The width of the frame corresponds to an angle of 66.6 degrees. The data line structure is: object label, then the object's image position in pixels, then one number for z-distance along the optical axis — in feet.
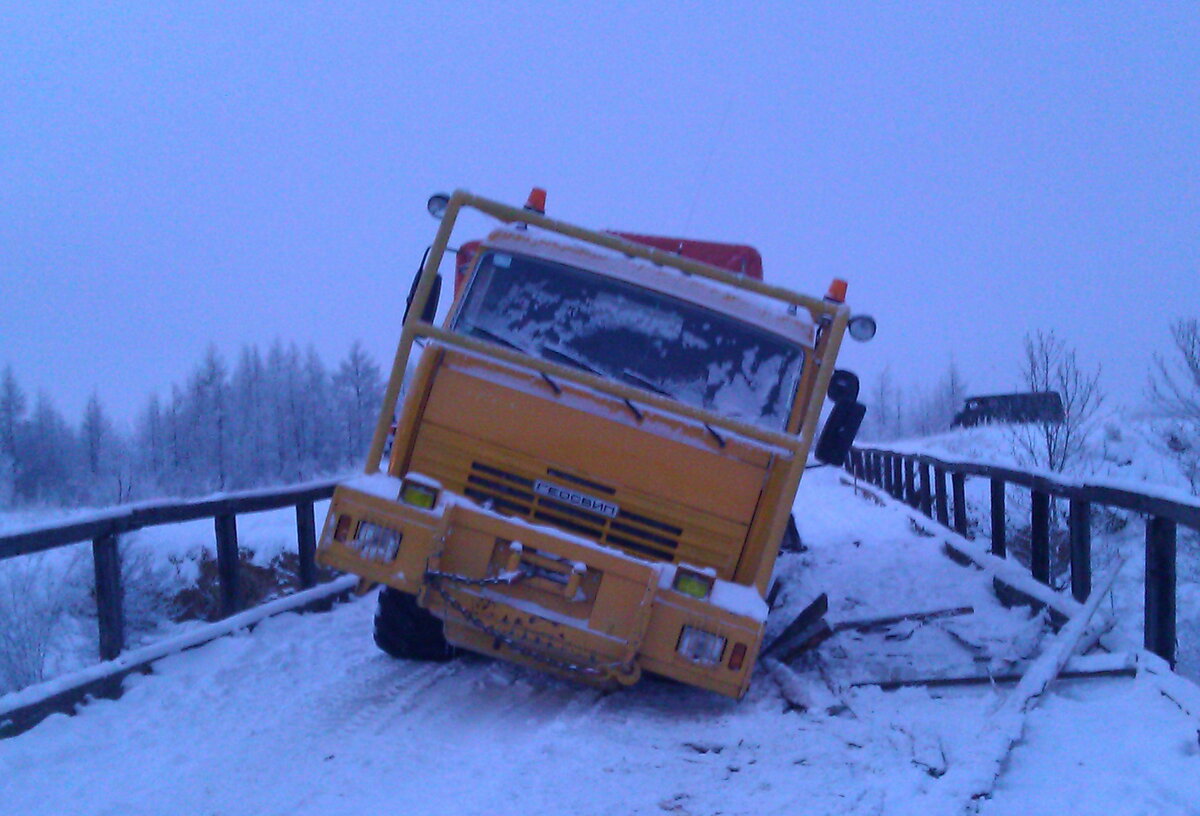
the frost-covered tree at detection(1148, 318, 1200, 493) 46.01
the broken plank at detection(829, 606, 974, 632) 22.62
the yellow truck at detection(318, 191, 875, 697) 16.19
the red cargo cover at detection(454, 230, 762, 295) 23.58
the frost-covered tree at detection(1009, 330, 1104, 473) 52.37
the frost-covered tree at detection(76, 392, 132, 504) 170.71
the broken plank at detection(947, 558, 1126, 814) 11.62
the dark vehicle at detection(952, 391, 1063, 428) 54.13
